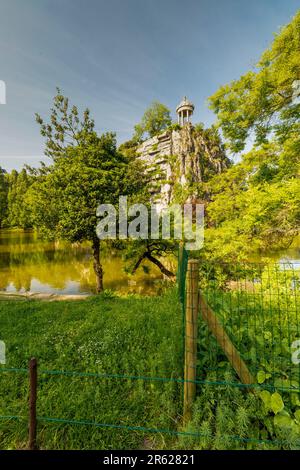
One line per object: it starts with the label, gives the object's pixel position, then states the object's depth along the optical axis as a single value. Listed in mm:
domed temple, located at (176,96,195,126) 39219
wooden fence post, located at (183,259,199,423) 1944
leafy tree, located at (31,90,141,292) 7820
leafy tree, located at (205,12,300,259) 5492
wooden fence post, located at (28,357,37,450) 1863
